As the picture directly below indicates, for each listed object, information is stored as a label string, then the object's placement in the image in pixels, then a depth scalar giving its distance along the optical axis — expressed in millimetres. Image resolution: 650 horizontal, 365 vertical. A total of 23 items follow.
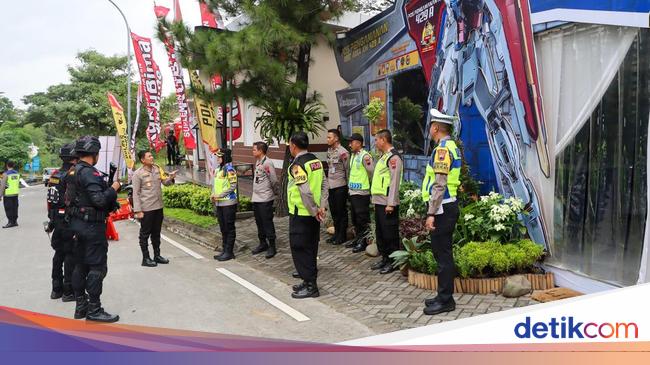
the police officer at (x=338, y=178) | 8312
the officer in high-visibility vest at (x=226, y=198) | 7961
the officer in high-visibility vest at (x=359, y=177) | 7422
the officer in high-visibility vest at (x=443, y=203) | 4789
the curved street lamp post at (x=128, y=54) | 16830
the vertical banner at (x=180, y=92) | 11396
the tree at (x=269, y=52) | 8602
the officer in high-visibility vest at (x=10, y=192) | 13070
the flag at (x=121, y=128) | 14914
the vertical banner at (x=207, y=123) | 11188
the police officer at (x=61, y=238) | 5934
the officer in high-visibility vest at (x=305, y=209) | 5723
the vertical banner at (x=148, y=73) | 15164
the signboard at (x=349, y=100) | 10352
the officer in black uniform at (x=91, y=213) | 5066
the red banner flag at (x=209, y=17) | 10203
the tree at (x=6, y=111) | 51503
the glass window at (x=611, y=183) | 4586
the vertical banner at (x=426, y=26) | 7805
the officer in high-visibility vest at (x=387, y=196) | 6383
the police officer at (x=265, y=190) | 7984
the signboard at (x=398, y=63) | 8511
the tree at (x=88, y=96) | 34594
